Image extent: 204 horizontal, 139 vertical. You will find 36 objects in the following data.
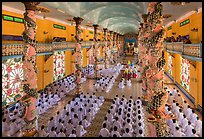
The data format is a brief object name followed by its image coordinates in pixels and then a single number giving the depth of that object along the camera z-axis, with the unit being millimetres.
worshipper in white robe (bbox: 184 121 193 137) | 6972
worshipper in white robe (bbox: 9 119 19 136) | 7283
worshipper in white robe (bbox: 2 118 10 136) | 7091
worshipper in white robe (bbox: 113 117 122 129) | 7556
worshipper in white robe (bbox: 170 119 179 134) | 7159
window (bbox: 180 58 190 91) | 12868
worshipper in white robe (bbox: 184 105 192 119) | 8768
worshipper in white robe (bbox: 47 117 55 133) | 7620
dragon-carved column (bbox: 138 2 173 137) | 6062
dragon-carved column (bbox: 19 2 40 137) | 7318
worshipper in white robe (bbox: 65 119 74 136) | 7312
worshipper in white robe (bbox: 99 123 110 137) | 6940
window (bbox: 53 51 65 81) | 17009
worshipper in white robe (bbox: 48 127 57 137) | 6632
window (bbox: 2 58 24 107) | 10107
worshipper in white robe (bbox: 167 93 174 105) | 11122
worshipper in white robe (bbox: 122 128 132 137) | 6521
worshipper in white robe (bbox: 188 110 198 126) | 8127
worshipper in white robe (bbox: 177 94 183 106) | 11061
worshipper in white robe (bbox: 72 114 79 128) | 8027
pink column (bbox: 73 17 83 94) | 12798
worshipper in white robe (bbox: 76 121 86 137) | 7318
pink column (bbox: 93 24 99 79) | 18089
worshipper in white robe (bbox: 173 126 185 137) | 6614
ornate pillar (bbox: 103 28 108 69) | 22158
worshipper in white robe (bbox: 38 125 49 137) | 6758
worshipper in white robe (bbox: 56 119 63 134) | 7483
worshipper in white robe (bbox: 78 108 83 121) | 8875
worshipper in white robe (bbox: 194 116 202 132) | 7342
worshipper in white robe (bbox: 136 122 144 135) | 7251
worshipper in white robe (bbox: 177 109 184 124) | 8225
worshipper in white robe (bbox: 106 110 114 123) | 8295
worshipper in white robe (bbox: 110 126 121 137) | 6641
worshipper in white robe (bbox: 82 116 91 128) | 8218
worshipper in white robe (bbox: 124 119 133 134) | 7165
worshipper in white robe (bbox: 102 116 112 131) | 7916
